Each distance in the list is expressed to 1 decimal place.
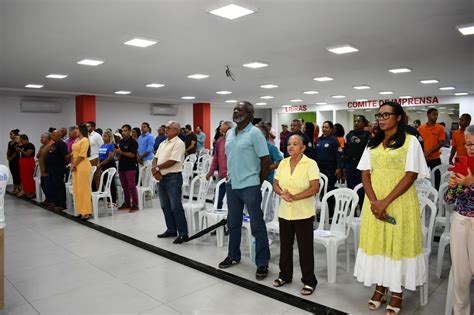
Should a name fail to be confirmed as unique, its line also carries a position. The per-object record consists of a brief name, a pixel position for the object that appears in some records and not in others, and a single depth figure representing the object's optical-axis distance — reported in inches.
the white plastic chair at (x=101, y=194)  239.0
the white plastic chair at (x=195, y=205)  189.3
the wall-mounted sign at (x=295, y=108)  775.3
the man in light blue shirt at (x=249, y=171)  132.8
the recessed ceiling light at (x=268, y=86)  427.9
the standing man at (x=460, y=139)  211.6
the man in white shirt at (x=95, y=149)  271.7
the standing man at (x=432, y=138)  228.1
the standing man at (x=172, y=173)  177.6
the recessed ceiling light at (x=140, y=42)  215.2
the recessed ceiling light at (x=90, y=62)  271.7
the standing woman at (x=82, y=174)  230.4
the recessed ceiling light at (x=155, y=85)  407.2
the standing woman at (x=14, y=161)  346.3
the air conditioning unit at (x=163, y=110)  636.9
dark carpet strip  111.1
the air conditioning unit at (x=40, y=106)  488.1
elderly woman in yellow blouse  118.4
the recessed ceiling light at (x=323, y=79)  379.7
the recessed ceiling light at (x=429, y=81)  406.6
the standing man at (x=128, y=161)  248.5
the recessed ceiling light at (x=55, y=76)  336.5
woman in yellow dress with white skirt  99.6
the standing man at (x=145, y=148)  304.2
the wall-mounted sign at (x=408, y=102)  609.3
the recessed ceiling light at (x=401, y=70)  328.8
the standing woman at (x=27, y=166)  323.0
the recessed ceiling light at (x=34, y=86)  401.7
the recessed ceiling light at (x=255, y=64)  289.8
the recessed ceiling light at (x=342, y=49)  238.7
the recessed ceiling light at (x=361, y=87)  454.8
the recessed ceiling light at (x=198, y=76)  346.0
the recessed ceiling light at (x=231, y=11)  158.1
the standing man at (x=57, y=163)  257.0
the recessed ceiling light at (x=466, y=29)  189.9
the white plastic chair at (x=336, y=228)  128.6
